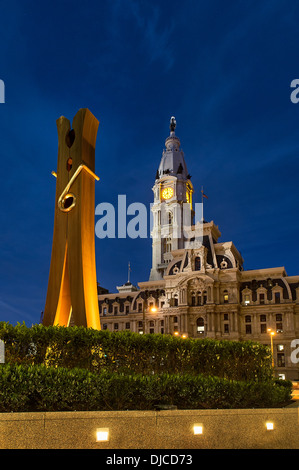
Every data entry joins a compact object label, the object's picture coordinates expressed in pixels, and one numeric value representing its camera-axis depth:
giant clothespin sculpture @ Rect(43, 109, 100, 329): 19.97
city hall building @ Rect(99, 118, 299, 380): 67.44
